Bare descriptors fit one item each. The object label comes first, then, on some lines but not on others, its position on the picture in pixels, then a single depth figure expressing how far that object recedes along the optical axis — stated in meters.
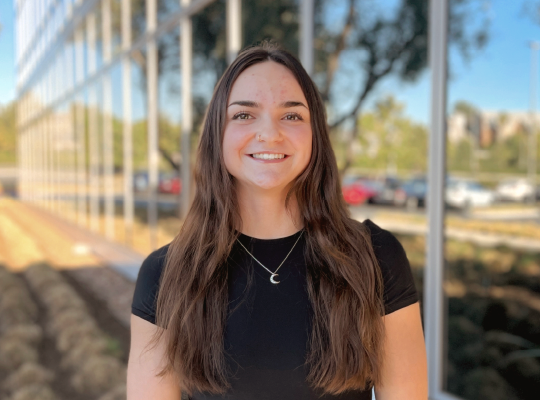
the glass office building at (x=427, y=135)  2.89
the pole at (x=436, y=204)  2.80
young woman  1.30
